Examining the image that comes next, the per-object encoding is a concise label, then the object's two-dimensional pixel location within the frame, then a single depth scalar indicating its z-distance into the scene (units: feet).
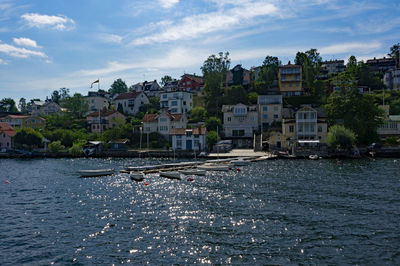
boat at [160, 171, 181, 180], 177.68
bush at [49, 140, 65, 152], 316.60
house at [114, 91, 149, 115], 442.50
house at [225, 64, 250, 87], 440.86
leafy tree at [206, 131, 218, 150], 291.17
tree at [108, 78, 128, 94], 638.12
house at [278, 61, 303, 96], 386.32
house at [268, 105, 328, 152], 283.38
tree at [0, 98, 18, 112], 583.17
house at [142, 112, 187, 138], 334.24
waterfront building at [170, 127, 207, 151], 286.66
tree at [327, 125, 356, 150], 249.55
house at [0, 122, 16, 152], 347.15
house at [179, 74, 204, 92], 472.03
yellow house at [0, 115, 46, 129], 424.05
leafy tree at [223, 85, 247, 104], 375.45
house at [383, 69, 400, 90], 419.84
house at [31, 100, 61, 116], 528.22
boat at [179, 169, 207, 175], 187.38
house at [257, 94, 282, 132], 337.11
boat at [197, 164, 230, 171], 202.69
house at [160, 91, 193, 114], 399.03
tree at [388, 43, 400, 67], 518.62
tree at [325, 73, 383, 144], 266.16
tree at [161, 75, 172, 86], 596.83
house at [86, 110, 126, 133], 388.98
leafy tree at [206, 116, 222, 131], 334.52
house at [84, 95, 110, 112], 491.92
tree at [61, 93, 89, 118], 457.68
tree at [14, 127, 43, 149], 330.34
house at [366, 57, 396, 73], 512.96
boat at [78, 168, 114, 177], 188.44
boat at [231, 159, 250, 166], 221.66
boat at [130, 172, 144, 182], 170.86
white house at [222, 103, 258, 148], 328.49
